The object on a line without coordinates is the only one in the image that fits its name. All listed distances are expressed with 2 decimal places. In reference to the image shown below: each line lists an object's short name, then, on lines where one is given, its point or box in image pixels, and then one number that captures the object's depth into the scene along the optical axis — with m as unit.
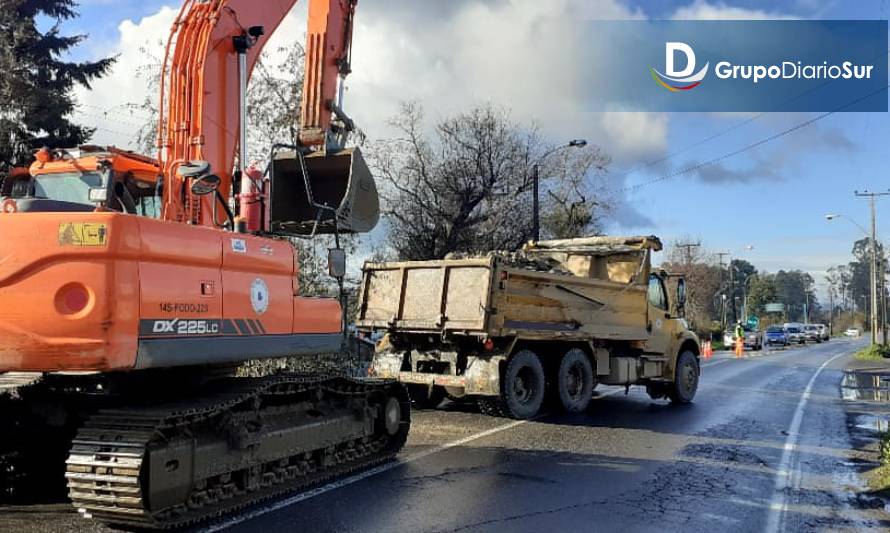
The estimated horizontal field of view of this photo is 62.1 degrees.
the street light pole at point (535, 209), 22.35
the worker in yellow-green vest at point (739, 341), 35.28
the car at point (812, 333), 60.16
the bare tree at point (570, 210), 33.94
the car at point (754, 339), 43.94
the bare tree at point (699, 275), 67.44
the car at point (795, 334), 56.11
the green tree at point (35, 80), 17.86
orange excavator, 4.59
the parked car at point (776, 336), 52.78
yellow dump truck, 10.63
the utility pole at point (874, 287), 44.47
